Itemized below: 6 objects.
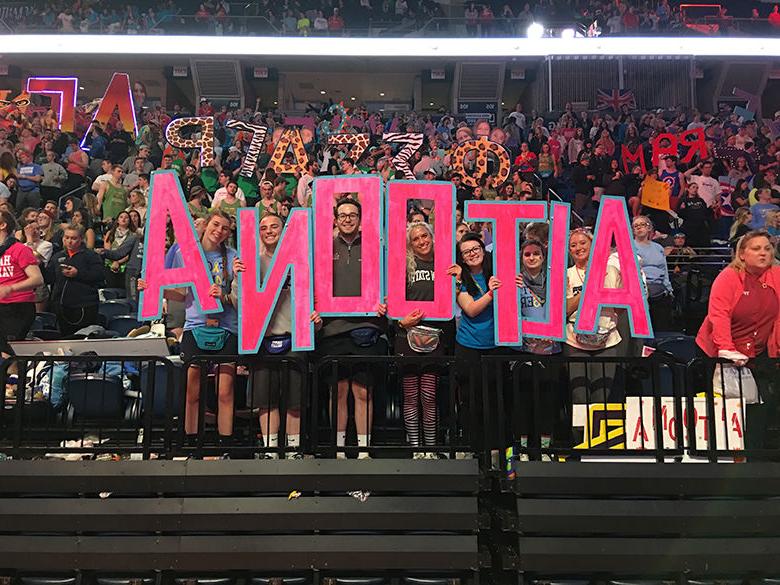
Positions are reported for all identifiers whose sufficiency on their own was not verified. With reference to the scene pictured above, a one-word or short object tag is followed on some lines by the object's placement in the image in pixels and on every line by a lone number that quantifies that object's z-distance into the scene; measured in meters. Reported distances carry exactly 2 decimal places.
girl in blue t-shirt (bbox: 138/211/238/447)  4.89
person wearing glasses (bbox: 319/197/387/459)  5.03
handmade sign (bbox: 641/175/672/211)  11.23
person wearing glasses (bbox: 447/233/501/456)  4.98
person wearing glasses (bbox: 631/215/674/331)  7.84
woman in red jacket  5.00
